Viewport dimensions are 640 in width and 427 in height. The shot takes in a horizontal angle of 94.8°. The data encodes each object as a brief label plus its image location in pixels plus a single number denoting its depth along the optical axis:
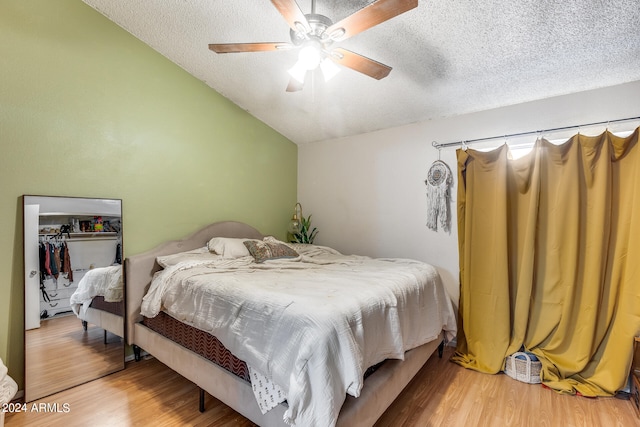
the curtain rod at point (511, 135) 2.20
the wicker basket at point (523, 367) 2.27
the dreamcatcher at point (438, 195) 2.88
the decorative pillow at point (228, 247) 2.74
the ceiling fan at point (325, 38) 1.37
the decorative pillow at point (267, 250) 2.73
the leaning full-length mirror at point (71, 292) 2.03
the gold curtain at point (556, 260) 2.07
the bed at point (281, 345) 1.27
